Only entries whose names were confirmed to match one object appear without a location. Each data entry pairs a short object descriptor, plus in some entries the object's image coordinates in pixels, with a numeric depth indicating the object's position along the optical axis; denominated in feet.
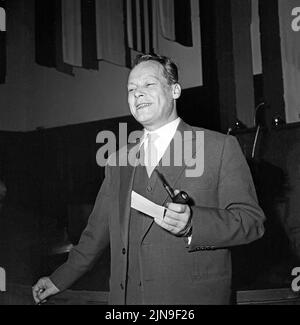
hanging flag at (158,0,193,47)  6.95
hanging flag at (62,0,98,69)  7.37
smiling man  3.84
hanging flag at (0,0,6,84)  7.08
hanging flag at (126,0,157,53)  7.02
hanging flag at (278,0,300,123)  6.51
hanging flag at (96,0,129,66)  7.29
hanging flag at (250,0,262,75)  6.89
